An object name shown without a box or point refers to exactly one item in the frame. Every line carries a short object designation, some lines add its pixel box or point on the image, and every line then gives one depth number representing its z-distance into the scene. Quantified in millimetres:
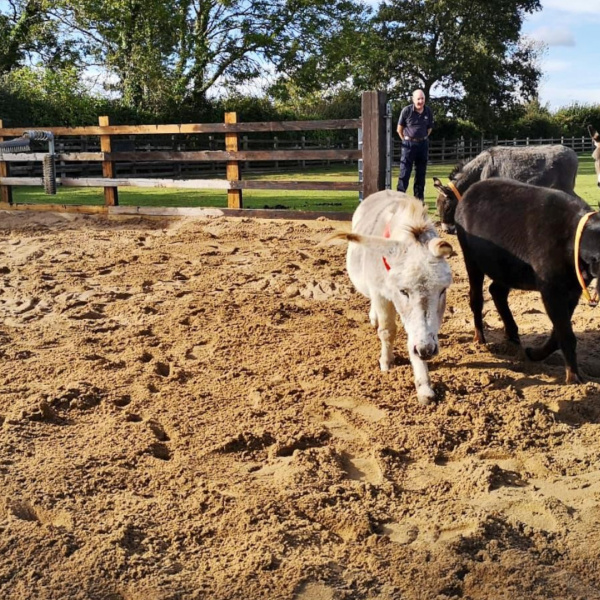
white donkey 4199
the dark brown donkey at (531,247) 4699
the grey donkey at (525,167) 9047
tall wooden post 10797
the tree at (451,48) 46625
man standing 11578
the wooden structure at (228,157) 10852
